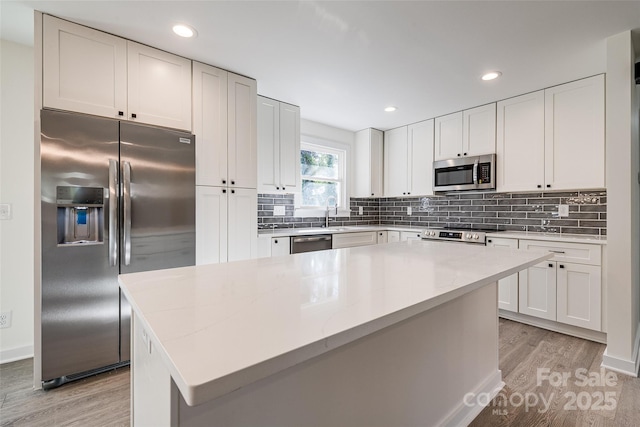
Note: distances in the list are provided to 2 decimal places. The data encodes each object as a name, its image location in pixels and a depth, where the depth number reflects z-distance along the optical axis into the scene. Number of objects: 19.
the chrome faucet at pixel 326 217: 4.21
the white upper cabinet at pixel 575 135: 2.61
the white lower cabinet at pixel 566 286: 2.51
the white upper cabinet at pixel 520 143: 2.99
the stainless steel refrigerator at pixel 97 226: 1.84
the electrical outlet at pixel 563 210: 3.06
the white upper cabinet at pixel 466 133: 3.37
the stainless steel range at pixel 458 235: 3.17
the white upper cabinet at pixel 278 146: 3.21
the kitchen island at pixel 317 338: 0.55
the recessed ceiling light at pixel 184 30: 1.96
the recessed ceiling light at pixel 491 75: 2.62
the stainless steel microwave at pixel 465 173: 3.35
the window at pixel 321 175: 4.06
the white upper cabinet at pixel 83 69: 1.84
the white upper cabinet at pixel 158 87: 2.14
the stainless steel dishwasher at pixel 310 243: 3.16
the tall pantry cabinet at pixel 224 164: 2.46
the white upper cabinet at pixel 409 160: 4.00
